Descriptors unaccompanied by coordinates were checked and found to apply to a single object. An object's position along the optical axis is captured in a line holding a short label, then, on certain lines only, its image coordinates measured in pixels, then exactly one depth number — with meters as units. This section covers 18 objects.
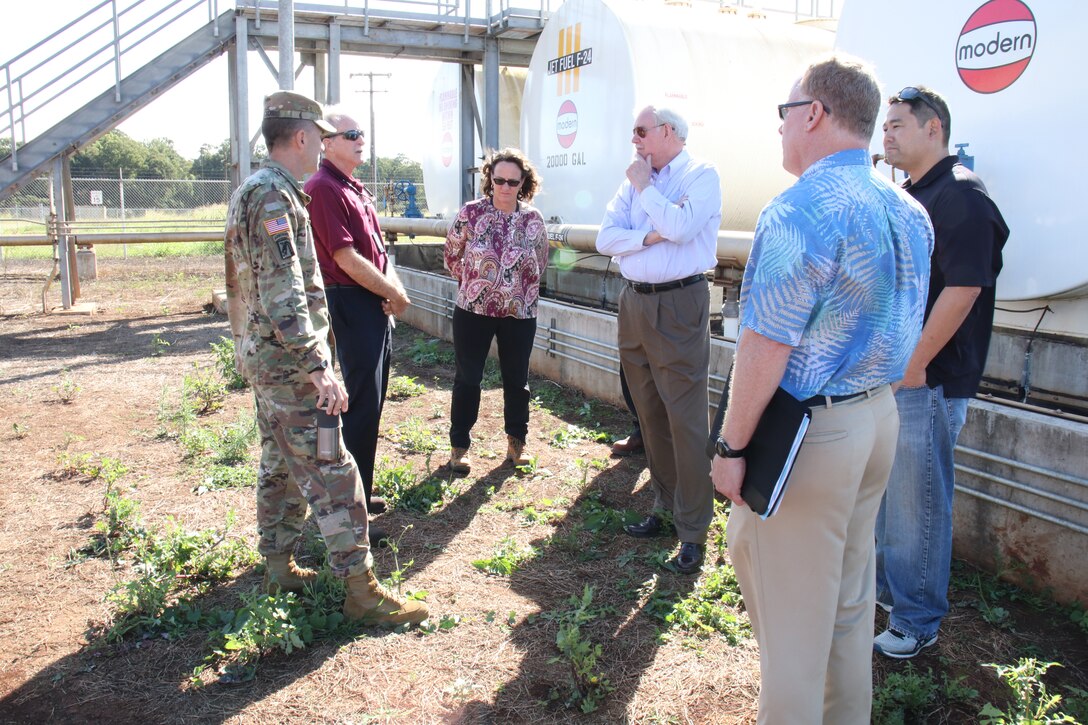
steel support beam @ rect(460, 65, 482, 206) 13.66
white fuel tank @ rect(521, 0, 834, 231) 8.30
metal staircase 11.88
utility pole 45.28
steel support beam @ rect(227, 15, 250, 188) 11.86
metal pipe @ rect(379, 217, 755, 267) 6.06
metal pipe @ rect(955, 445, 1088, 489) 3.65
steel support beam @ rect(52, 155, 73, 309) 12.56
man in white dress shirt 4.14
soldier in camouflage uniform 3.24
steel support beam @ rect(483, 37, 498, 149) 12.89
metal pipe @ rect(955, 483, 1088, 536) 3.64
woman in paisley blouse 5.23
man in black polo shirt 3.10
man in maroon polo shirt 4.18
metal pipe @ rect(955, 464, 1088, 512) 3.64
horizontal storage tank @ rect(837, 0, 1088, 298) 4.17
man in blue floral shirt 2.09
